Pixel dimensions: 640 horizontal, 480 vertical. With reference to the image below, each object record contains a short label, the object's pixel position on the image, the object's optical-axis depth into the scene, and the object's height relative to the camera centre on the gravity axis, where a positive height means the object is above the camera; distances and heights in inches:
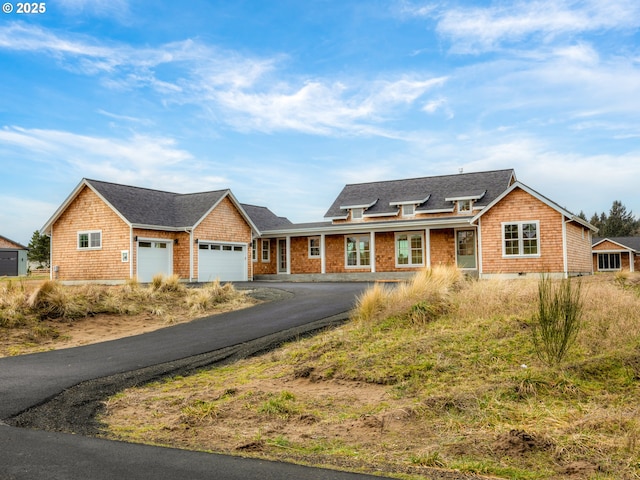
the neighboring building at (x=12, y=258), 2032.5 +35.9
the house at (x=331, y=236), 970.1 +54.2
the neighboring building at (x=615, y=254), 1979.6 +14.7
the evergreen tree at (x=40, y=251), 2464.3 +72.5
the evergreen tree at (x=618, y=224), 2834.6 +178.3
